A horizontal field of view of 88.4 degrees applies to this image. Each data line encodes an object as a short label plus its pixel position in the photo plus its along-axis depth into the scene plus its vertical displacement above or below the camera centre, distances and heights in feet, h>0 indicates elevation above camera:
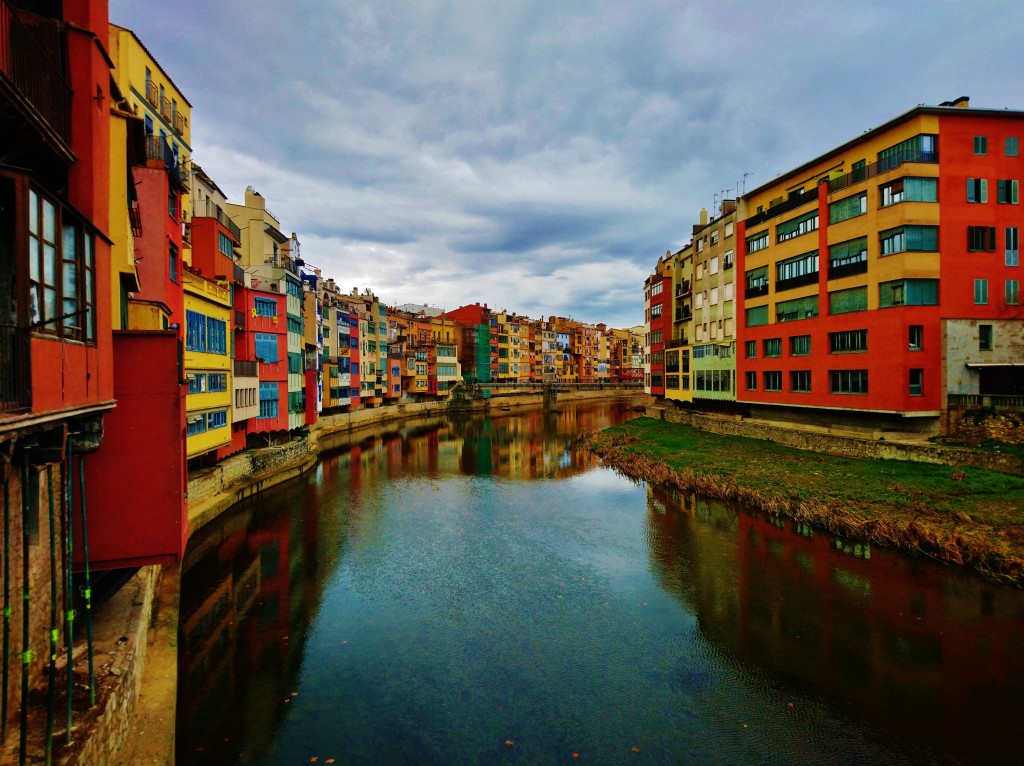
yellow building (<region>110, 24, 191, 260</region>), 77.46 +46.96
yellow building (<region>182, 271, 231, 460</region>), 76.33 +2.02
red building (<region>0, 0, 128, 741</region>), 19.88 +4.15
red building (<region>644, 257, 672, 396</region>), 193.36 +19.82
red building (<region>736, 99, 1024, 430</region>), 95.55 +20.00
